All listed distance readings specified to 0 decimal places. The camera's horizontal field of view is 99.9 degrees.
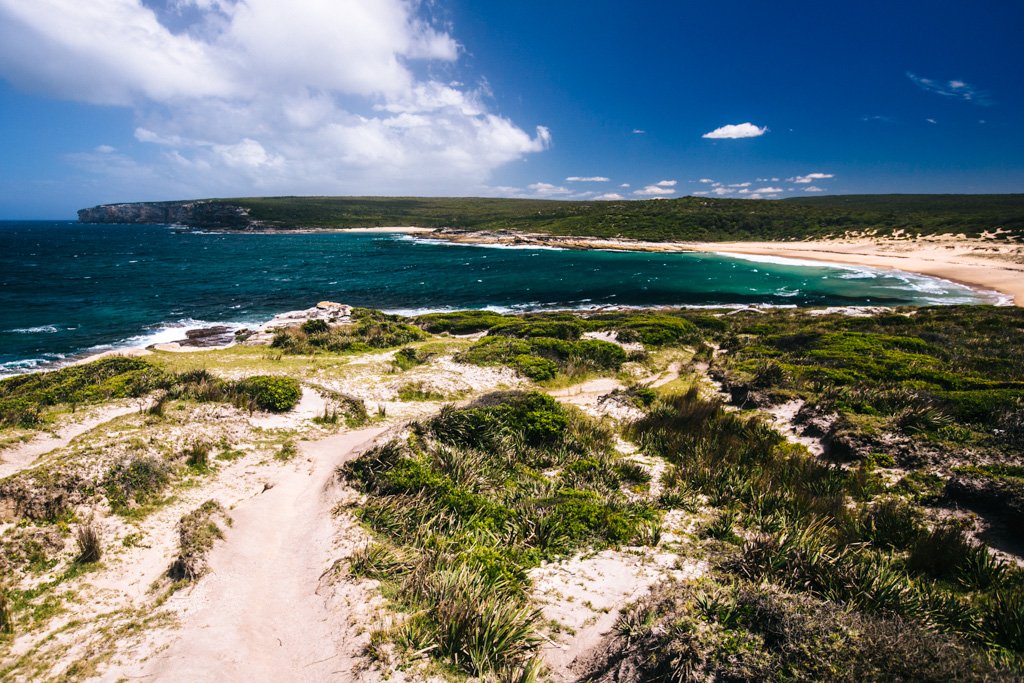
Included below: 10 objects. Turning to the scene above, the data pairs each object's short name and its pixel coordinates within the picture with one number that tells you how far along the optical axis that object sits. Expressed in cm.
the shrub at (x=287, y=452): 1184
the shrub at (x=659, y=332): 2655
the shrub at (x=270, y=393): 1451
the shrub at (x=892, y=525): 754
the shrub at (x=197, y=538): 704
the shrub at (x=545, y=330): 2708
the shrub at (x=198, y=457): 1072
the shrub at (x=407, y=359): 2109
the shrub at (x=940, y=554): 667
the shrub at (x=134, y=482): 896
